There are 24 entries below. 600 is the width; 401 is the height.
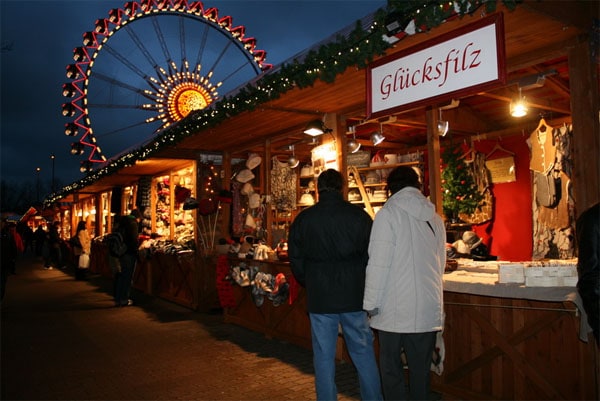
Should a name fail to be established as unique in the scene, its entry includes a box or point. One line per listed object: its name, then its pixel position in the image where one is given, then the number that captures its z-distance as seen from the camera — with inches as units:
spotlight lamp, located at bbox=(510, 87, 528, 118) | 237.9
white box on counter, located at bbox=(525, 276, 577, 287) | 148.3
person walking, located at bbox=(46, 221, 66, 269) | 770.2
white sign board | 134.2
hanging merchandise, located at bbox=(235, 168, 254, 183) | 374.6
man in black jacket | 146.2
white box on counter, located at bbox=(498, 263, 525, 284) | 159.6
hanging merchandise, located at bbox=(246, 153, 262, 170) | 373.7
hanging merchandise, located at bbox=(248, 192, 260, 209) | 357.1
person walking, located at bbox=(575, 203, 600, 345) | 110.8
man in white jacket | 126.4
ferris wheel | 669.3
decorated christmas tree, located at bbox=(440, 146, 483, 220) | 331.3
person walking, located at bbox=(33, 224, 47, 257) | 1068.6
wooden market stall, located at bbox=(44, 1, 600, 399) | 148.9
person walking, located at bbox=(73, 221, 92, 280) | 588.1
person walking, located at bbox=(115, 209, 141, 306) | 395.9
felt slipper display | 253.8
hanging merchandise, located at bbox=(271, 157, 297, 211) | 353.1
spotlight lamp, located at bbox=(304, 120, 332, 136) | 257.2
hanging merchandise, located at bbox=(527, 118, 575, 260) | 272.8
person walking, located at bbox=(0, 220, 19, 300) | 373.1
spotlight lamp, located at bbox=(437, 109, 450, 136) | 264.0
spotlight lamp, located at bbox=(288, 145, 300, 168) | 364.5
